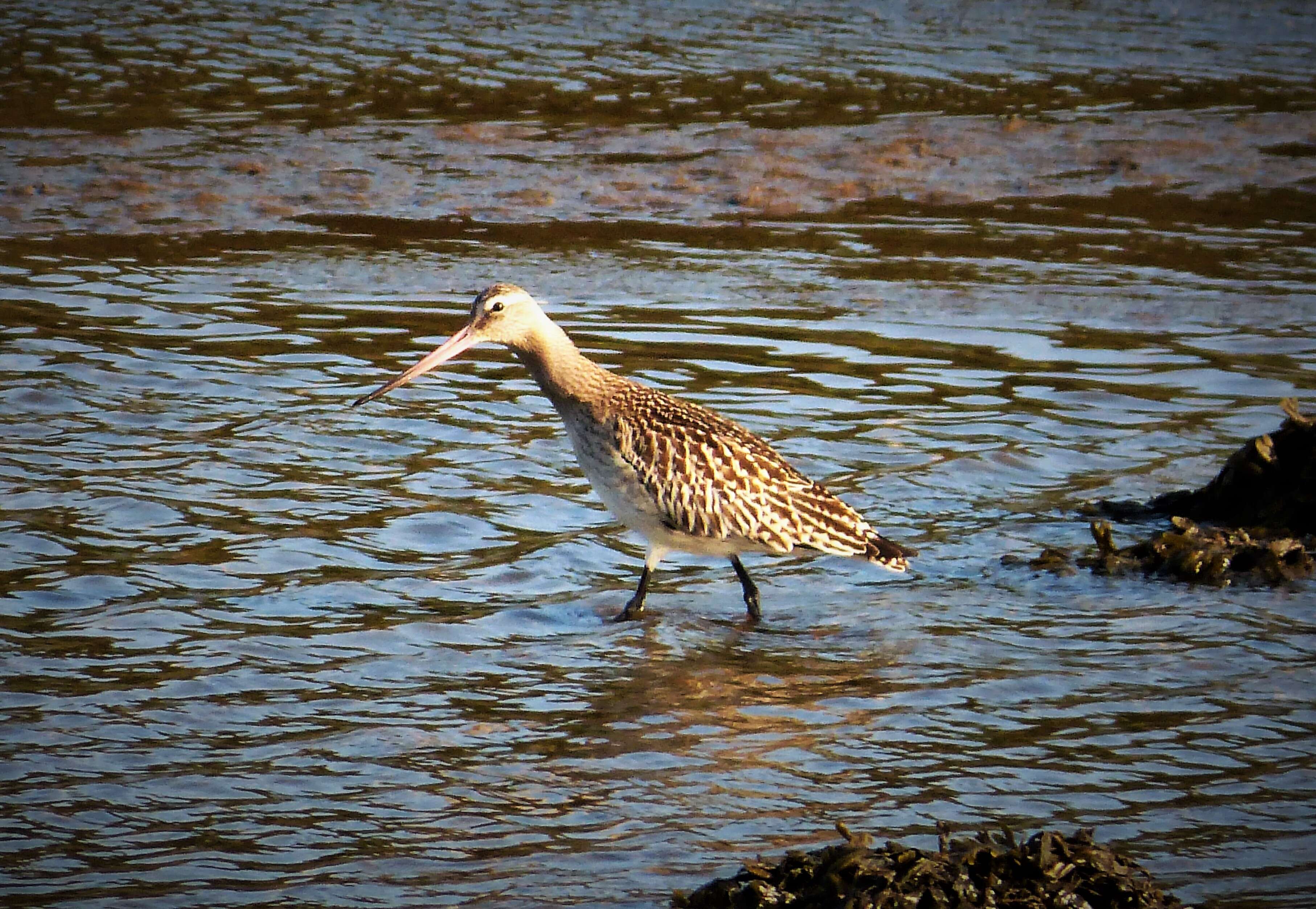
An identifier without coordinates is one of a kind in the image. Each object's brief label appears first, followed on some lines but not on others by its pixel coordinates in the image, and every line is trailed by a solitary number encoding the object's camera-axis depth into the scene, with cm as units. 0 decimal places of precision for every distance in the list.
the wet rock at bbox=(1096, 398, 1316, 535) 1506
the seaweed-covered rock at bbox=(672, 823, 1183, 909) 868
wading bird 1373
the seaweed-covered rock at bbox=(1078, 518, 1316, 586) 1423
